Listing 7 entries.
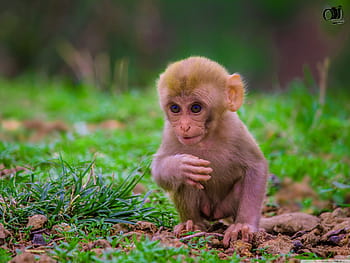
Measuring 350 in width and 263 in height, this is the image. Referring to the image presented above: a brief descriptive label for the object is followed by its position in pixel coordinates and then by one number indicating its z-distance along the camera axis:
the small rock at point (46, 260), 7.38
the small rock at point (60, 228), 8.69
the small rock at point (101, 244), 8.04
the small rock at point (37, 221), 8.72
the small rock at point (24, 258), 7.41
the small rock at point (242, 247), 8.60
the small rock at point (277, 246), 8.51
